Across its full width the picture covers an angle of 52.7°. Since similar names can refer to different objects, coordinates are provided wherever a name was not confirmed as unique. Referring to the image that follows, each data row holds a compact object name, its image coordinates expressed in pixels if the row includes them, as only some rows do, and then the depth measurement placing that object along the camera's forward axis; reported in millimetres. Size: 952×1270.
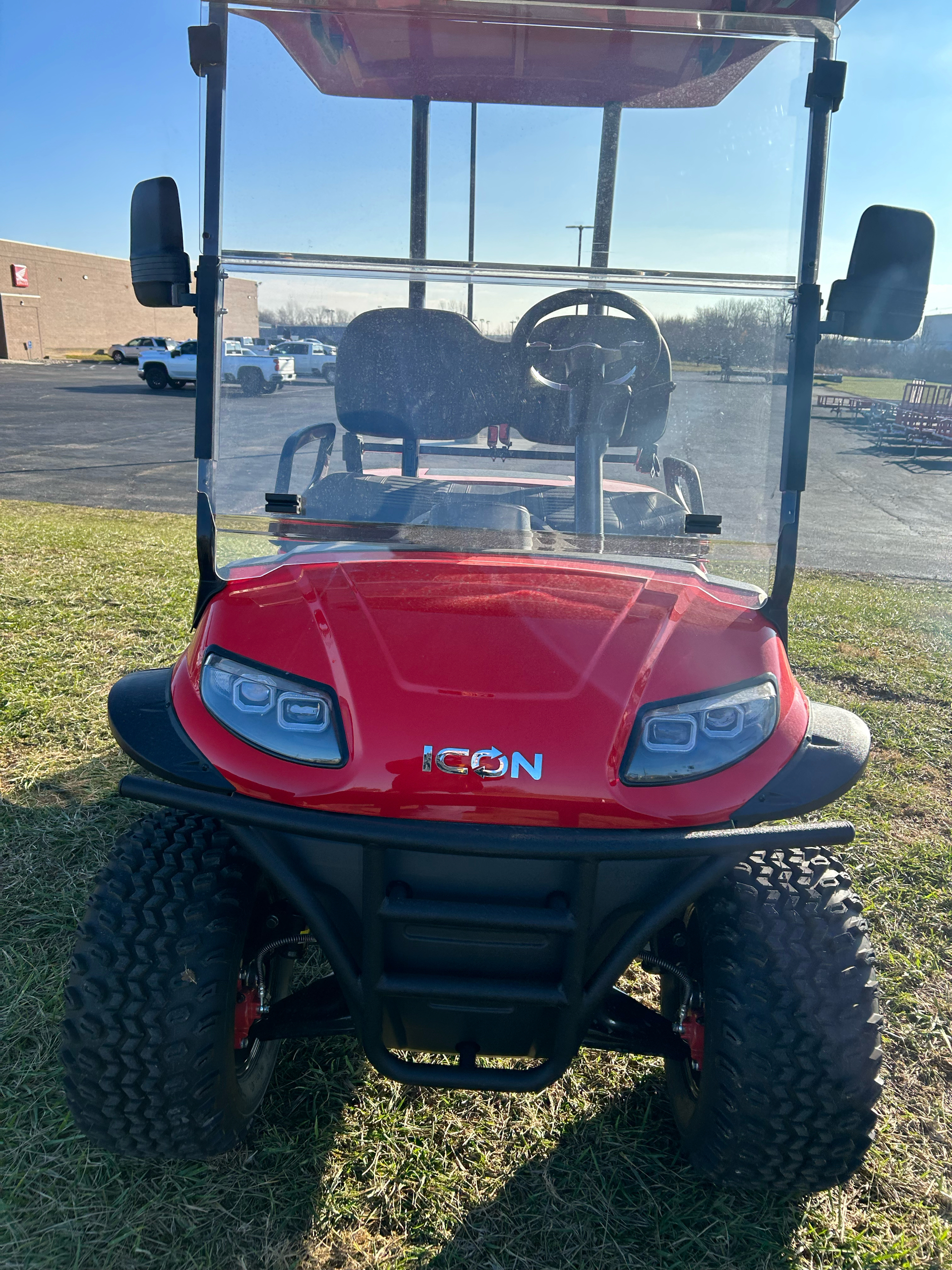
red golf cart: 1556
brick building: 40688
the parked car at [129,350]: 39250
